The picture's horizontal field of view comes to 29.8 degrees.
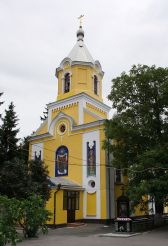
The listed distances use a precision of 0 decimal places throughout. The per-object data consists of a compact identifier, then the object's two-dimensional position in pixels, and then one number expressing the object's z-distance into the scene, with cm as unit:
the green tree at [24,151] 2873
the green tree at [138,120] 2102
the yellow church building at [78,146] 2486
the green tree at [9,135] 2729
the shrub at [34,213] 1423
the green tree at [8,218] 917
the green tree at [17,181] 1752
